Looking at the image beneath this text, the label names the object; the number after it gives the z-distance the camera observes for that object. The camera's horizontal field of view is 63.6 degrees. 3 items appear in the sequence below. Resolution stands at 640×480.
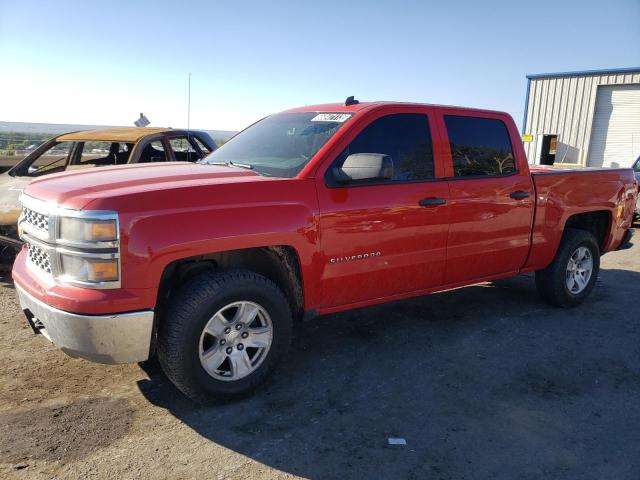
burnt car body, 5.98
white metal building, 18.83
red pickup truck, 2.89
